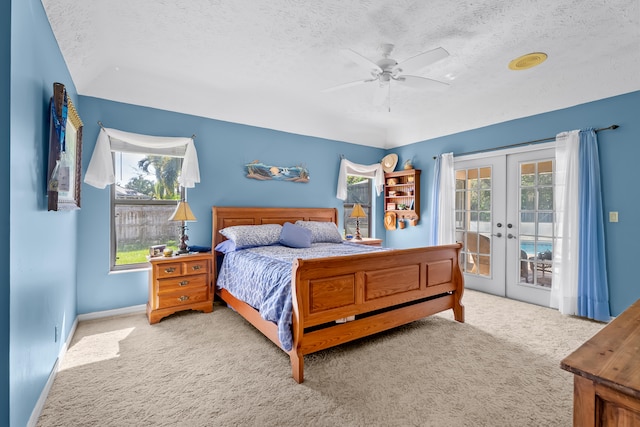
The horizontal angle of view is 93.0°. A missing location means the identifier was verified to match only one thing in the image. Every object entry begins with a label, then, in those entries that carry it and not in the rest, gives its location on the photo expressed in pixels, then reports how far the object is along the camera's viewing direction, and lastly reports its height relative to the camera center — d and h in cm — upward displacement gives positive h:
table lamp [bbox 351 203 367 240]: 514 -4
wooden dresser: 81 -47
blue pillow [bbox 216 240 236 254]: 371 -43
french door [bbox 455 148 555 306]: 397 -17
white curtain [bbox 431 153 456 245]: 487 +17
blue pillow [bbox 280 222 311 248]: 397 -32
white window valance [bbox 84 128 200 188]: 329 +75
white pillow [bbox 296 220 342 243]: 448 -29
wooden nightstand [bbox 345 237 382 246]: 489 -50
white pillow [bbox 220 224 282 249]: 374 -28
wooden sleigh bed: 229 -75
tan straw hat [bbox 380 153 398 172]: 568 +94
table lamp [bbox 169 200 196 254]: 351 -5
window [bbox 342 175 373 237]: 579 +23
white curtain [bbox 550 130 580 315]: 355 -17
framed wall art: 195 +43
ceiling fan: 241 +126
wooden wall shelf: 540 +32
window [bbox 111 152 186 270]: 364 +10
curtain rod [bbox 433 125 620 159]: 336 +91
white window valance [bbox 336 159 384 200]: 530 +72
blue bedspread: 238 -61
